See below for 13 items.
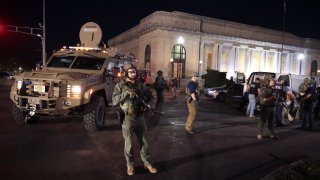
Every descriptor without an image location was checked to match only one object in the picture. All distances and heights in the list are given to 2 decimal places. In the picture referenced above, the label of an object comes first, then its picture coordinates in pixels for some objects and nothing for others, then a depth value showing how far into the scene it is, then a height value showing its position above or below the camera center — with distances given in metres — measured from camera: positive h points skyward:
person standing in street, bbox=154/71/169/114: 9.43 -0.40
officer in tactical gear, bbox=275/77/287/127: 8.96 -0.87
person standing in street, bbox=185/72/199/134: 7.14 -0.55
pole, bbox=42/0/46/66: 25.80 +4.00
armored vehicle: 6.68 -0.35
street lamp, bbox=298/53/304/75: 53.32 +5.09
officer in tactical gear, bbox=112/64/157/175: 4.27 -0.60
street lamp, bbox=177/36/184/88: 39.55 +2.20
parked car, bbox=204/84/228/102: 17.17 -1.11
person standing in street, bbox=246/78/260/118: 10.75 -0.73
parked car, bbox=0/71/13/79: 39.70 -0.28
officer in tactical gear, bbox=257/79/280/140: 6.93 -0.68
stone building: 39.38 +5.95
